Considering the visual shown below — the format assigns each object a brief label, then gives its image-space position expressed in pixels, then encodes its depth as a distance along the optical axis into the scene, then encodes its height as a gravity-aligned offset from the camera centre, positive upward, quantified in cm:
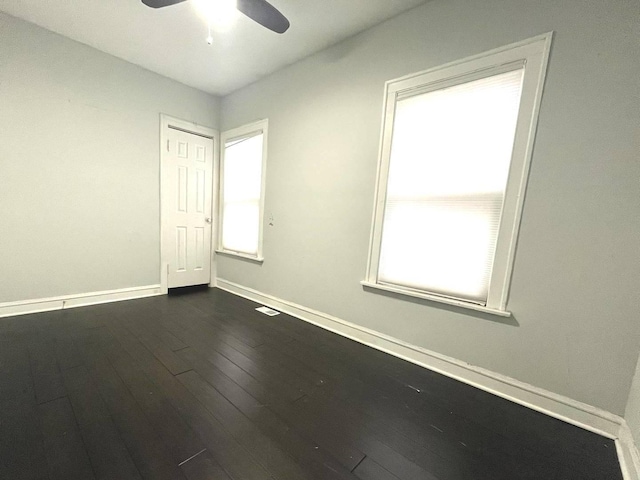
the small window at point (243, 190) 309 +20
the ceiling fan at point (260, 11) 150 +124
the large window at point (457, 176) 152 +33
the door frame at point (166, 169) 309 +43
